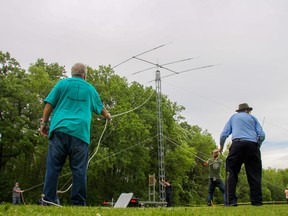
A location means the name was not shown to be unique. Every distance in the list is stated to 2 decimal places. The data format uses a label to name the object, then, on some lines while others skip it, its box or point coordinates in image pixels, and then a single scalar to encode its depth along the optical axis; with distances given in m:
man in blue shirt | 4.82
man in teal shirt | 3.23
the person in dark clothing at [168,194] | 15.38
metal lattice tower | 19.84
